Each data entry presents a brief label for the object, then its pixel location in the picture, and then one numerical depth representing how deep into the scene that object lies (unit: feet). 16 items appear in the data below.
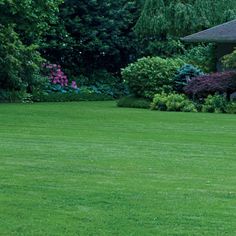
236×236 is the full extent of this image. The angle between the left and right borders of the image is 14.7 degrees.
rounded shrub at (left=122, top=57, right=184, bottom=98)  112.78
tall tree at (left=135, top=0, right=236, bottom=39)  143.43
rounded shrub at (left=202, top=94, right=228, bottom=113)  98.73
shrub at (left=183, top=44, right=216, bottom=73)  126.31
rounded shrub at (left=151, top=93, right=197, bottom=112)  101.35
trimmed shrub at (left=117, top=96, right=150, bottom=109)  109.91
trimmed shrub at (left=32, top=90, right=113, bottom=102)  127.85
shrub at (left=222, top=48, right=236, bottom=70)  108.37
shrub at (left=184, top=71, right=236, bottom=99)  102.99
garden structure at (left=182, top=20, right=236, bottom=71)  115.24
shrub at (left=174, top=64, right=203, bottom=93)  111.04
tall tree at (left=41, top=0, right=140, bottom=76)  143.95
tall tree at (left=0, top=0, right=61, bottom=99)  95.45
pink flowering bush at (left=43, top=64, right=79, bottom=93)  137.39
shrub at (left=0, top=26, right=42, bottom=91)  118.21
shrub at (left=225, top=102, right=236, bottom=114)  97.45
